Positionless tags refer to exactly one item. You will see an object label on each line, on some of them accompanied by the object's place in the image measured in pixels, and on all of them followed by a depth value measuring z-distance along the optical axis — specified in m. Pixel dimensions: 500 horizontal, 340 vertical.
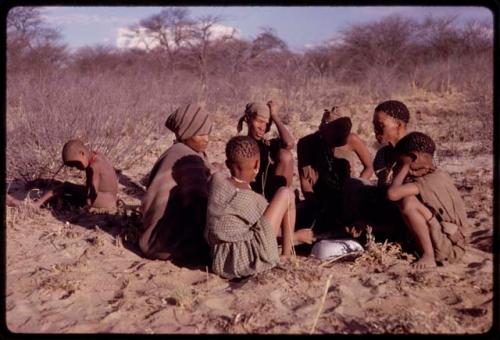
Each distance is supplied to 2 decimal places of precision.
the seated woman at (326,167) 4.46
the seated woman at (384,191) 3.81
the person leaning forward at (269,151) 4.61
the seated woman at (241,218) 3.32
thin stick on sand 2.66
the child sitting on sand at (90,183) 4.68
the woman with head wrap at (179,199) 3.64
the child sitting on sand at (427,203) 3.36
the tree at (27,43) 15.81
